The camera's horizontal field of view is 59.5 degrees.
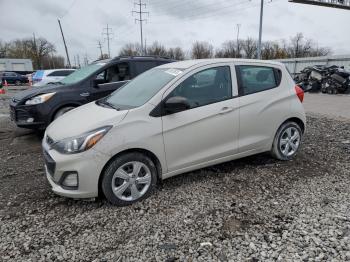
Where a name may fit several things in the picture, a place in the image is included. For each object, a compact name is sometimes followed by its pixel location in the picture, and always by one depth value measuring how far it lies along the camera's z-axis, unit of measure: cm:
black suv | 651
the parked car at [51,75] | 1802
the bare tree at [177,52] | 7604
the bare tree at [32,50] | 8062
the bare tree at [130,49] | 7312
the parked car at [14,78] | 3488
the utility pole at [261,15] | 2281
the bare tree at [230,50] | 6931
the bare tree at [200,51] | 7244
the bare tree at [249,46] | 7493
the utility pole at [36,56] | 8031
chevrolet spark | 354
